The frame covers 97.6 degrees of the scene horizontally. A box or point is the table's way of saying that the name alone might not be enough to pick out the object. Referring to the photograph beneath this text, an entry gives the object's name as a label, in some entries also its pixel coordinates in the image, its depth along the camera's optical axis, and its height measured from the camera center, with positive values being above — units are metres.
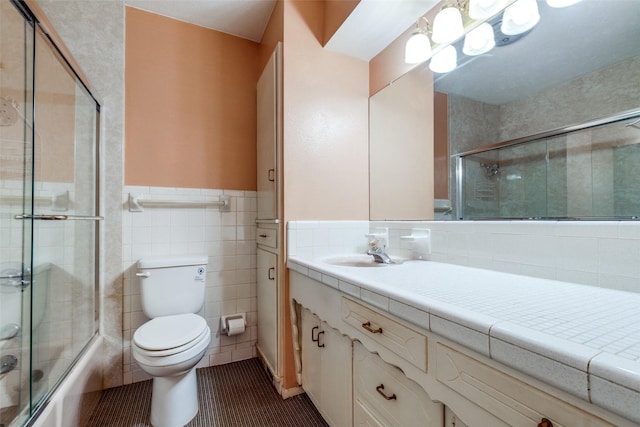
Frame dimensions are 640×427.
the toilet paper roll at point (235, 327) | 1.91 -0.76
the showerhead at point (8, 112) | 1.18 +0.45
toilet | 1.29 -0.58
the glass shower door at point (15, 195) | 1.11 +0.10
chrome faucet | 1.43 -0.20
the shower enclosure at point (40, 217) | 1.13 +0.00
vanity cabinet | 0.47 -0.38
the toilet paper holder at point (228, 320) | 1.93 -0.73
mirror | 0.85 +0.37
